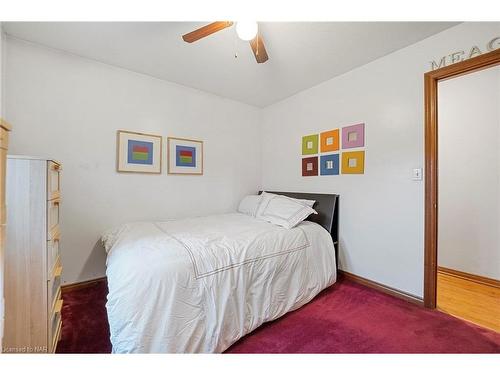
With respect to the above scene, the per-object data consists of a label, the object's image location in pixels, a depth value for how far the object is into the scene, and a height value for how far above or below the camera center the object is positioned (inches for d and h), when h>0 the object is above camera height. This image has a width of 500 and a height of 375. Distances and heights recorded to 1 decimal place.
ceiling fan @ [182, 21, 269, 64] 51.9 +41.9
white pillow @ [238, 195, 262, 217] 111.7 -8.9
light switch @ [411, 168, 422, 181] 74.2 +5.2
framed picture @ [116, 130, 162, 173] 92.7 +16.0
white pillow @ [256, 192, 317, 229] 86.5 -9.6
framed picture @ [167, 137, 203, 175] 105.5 +16.5
